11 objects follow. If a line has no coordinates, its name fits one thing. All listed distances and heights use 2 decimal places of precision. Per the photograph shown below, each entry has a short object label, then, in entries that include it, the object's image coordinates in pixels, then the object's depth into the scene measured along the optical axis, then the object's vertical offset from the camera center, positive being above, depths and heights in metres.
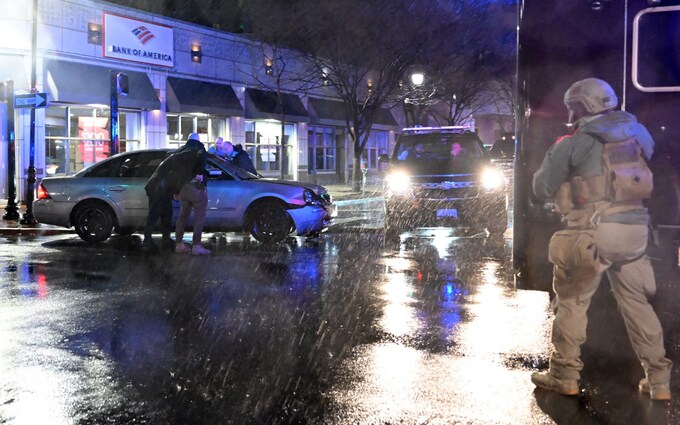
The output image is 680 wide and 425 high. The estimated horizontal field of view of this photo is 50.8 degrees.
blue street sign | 15.70 +2.40
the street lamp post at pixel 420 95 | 29.83 +5.05
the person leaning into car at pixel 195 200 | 10.76 +0.15
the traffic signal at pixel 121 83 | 16.06 +2.84
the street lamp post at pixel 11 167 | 16.22 +0.98
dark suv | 11.92 +0.26
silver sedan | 12.09 +0.15
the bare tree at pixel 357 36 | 26.33 +6.61
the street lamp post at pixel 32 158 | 15.66 +1.16
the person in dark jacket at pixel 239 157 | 14.67 +1.09
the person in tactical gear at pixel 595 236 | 4.20 -0.14
